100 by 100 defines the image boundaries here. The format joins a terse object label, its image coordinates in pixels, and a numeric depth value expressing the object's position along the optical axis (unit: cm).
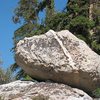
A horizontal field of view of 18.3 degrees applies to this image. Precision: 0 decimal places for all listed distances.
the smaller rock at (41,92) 942
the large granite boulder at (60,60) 981
